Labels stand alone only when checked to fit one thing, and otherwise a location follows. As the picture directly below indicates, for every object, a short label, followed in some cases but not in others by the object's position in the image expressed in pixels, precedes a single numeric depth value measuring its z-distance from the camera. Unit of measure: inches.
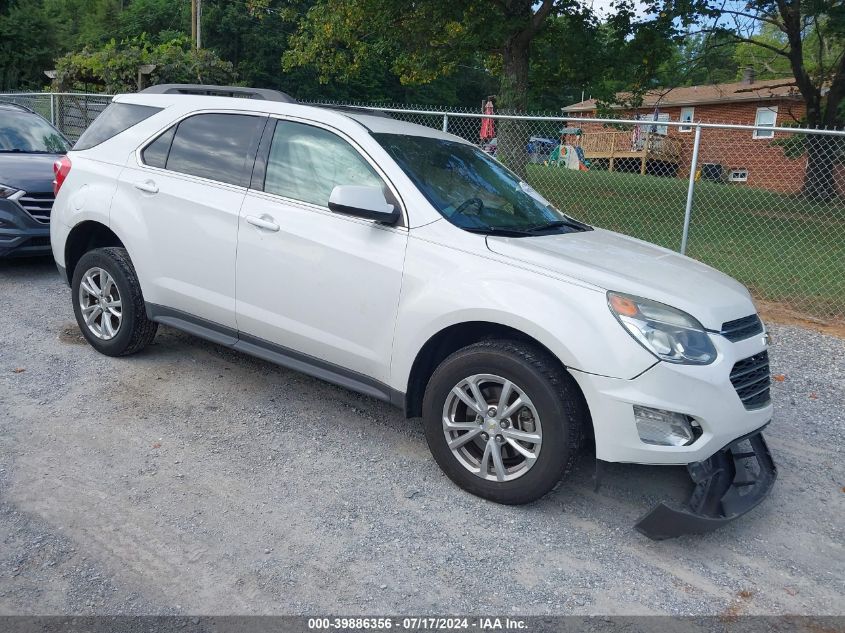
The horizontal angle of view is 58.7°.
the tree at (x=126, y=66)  716.0
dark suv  295.3
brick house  649.0
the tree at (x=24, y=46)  1456.7
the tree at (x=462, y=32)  628.4
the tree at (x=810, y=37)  671.1
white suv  135.2
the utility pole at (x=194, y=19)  1525.6
